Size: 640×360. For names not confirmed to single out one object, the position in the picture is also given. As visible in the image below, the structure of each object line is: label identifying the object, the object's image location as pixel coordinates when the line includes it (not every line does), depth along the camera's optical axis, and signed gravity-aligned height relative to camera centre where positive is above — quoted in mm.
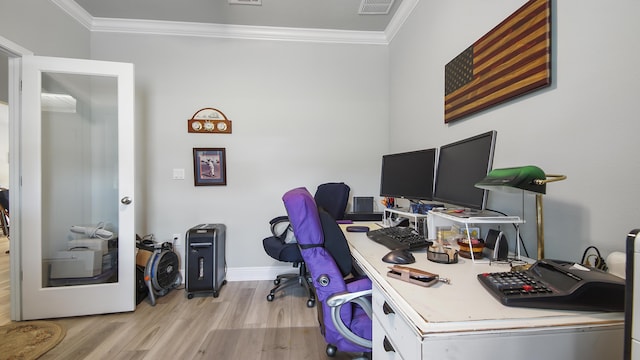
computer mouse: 1002 -330
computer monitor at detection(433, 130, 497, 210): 1042 +42
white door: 1948 -90
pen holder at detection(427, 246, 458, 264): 1016 -327
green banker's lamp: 823 -8
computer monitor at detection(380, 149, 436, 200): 1498 +24
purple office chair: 1091 -437
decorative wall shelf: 2678 +608
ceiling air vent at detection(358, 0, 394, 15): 2322 +1671
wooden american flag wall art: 1068 +608
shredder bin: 2326 -803
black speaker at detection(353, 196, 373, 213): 2738 -289
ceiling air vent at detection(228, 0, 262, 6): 2291 +1651
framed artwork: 2678 +127
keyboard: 1204 -323
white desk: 574 -362
